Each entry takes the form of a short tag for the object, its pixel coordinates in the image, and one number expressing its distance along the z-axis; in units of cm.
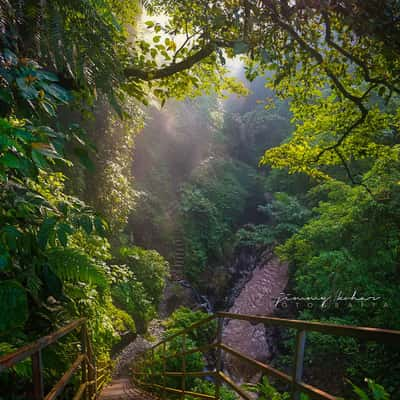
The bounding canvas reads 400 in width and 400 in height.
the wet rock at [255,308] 734
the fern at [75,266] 172
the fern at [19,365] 143
